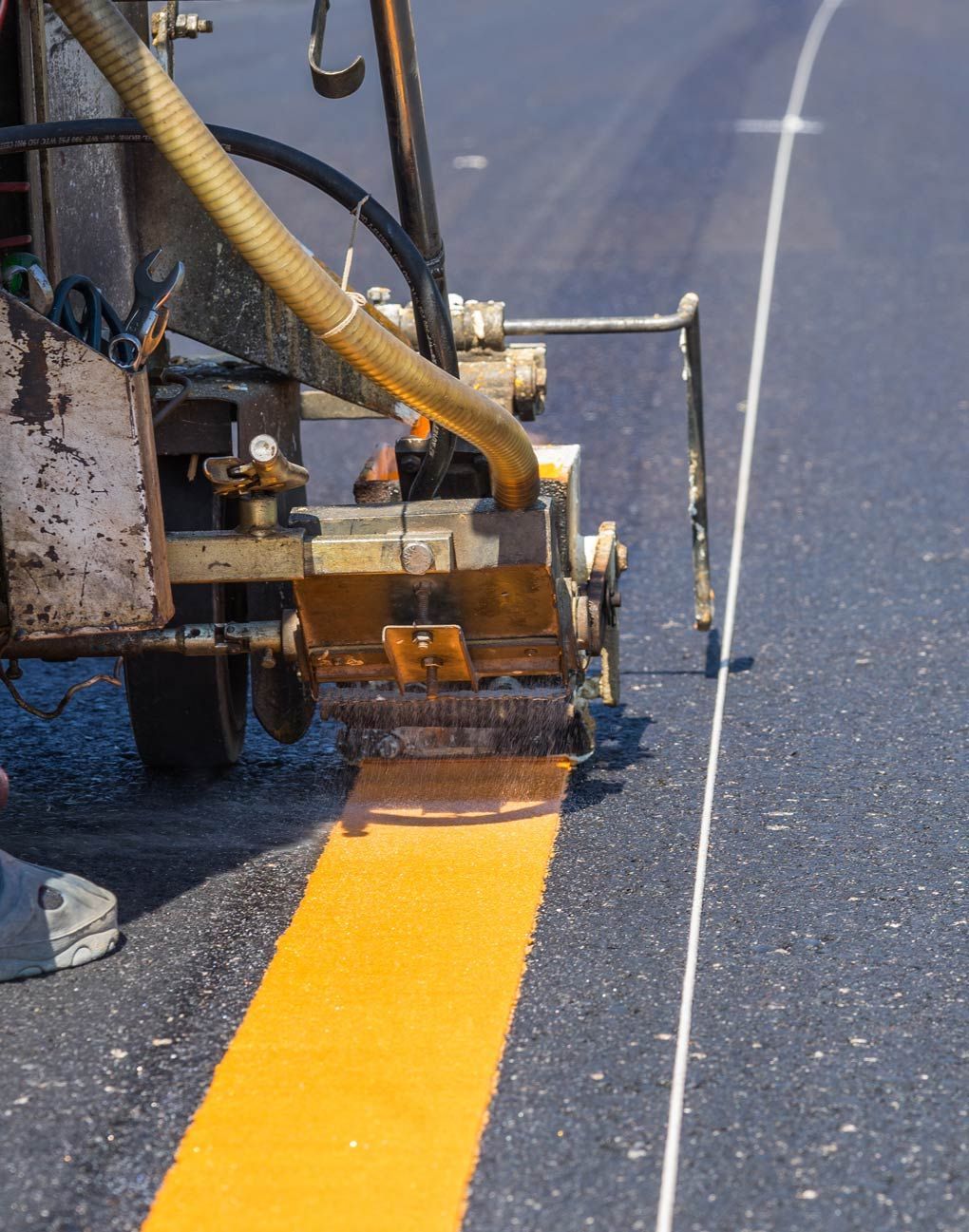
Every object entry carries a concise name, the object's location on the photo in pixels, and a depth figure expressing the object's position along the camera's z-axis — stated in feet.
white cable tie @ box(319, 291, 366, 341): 19.21
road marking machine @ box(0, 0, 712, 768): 20.01
